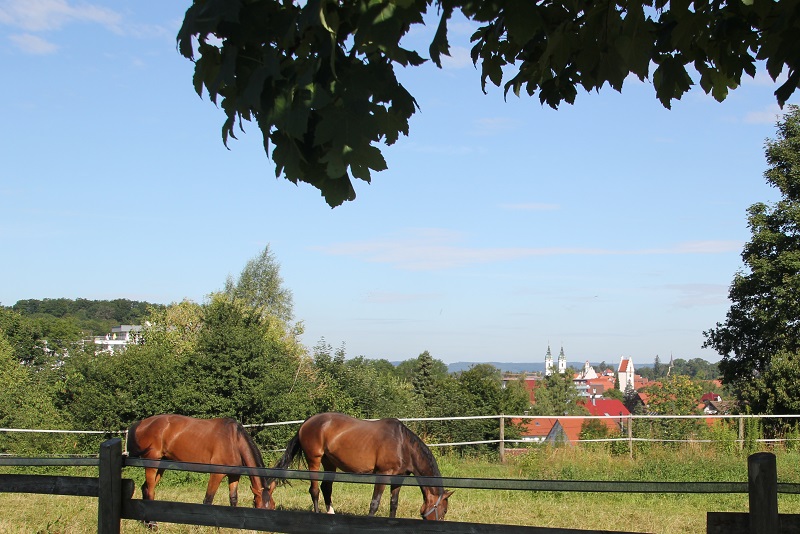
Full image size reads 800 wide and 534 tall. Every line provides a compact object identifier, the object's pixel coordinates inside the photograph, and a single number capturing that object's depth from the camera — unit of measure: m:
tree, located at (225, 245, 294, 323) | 53.75
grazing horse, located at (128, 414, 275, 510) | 8.60
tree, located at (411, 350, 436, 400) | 64.81
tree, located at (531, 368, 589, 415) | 94.22
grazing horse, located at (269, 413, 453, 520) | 8.52
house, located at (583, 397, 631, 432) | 120.73
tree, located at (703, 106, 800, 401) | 27.62
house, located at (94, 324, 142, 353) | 145.50
